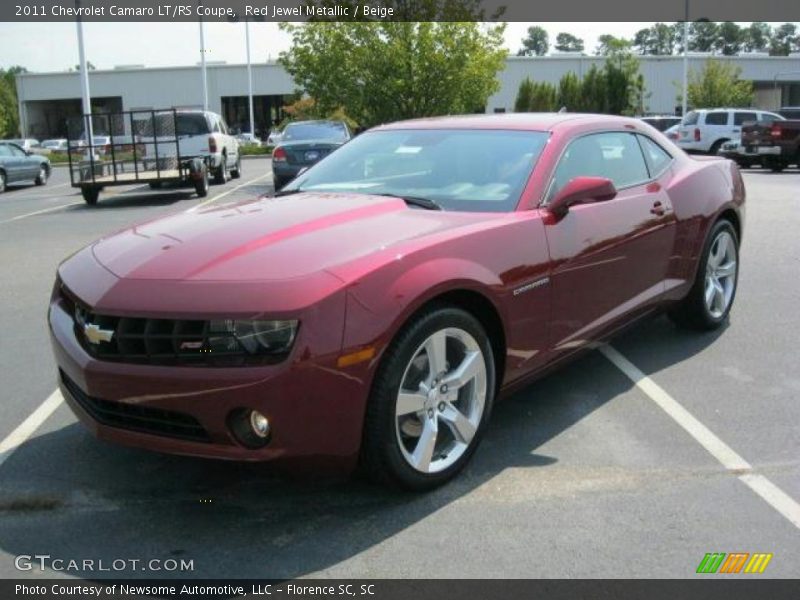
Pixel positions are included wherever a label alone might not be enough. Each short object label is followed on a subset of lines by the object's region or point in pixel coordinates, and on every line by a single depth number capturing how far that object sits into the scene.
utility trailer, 16.83
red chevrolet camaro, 2.95
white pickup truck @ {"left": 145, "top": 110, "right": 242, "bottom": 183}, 17.16
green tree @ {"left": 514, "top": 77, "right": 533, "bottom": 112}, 46.56
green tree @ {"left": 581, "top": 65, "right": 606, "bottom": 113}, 47.25
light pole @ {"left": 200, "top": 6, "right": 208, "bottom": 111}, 40.61
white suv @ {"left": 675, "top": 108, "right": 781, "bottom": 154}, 26.62
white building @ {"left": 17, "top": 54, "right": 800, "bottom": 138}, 66.25
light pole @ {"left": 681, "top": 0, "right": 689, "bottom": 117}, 45.16
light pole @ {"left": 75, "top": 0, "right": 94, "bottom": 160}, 24.84
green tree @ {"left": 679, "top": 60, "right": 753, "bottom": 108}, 47.53
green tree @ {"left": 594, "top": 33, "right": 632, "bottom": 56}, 53.12
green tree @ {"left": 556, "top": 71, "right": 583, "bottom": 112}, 48.41
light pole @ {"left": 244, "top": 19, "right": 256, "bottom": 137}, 57.12
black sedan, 16.28
